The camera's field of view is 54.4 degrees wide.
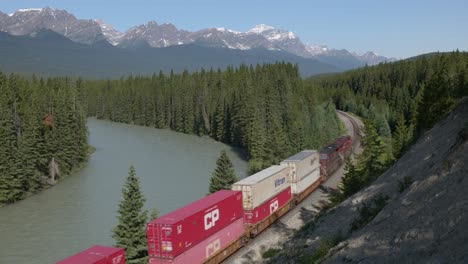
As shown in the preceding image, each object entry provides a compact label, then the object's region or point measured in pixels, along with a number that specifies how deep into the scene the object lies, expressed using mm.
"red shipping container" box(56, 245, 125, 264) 23156
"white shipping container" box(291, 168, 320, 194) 45688
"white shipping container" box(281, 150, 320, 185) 45406
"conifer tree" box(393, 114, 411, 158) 51194
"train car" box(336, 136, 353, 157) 70094
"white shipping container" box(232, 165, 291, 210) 35031
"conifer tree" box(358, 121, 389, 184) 45438
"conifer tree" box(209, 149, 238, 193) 43031
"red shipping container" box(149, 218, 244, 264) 26828
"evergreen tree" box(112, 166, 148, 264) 29734
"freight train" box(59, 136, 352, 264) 26391
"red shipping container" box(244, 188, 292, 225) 35438
